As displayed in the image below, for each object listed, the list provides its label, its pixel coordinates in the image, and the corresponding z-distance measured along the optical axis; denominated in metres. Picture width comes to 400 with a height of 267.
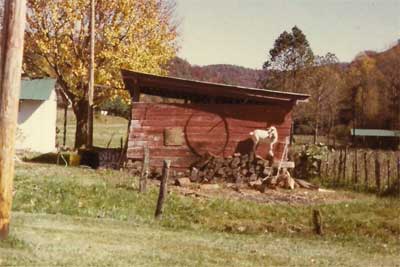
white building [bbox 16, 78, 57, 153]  34.62
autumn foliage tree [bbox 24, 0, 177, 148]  29.92
